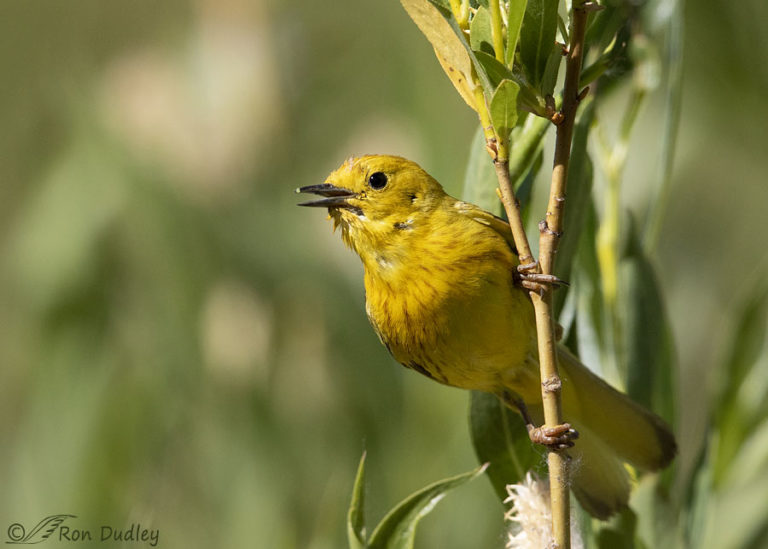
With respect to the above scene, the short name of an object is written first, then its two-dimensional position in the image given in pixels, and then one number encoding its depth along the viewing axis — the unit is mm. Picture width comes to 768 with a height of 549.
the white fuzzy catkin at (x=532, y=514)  2752
